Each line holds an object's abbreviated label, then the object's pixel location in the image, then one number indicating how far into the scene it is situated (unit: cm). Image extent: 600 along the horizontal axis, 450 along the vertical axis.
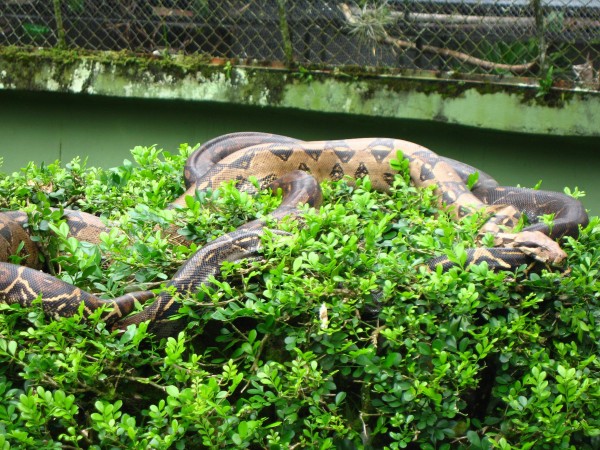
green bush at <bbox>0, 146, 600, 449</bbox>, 676
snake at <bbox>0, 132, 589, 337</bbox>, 789
